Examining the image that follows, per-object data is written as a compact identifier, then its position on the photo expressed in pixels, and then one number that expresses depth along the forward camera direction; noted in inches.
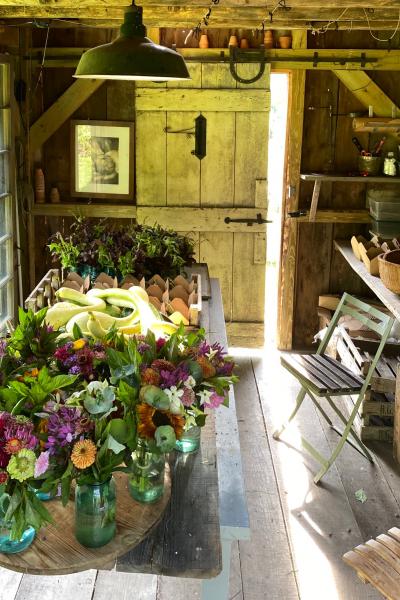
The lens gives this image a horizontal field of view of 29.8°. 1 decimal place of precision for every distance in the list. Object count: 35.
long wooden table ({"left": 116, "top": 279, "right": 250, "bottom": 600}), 72.0
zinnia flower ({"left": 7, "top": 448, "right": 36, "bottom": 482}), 65.3
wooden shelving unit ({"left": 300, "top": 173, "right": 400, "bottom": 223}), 227.3
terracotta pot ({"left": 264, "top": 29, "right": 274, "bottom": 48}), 231.5
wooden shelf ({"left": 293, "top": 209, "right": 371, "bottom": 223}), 241.4
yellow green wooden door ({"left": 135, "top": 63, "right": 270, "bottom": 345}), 231.1
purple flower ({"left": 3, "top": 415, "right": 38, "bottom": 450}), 66.5
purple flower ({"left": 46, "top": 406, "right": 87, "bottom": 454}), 67.9
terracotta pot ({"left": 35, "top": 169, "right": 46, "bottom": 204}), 243.0
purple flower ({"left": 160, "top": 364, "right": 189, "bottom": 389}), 76.0
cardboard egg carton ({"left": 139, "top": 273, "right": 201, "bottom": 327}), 137.4
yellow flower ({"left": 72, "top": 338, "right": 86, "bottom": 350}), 82.9
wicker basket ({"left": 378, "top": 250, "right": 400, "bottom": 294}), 165.0
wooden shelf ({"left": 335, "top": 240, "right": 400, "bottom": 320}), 162.9
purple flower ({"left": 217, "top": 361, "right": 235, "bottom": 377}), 84.1
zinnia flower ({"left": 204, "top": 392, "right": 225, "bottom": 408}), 81.9
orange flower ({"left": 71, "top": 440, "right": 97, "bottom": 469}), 67.4
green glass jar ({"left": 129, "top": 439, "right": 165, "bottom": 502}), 76.0
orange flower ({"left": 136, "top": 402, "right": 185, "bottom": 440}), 73.7
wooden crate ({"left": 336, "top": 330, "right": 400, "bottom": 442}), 177.8
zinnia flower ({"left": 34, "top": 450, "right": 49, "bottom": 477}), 65.9
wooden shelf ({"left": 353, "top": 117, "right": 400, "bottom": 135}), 220.2
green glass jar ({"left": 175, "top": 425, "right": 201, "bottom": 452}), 91.5
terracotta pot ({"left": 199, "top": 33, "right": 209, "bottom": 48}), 230.4
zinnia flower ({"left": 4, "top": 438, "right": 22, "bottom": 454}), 66.0
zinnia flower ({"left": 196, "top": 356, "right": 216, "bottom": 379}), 82.1
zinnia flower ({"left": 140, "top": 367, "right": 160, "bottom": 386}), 76.1
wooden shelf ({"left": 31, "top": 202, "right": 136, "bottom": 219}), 243.6
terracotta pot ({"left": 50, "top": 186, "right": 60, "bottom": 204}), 245.0
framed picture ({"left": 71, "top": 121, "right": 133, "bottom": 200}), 242.2
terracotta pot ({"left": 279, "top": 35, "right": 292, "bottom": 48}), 231.8
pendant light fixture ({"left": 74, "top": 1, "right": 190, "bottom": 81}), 100.3
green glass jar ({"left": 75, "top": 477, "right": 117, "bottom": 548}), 70.7
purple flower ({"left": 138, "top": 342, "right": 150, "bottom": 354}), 81.8
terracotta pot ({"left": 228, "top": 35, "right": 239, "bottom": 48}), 229.0
